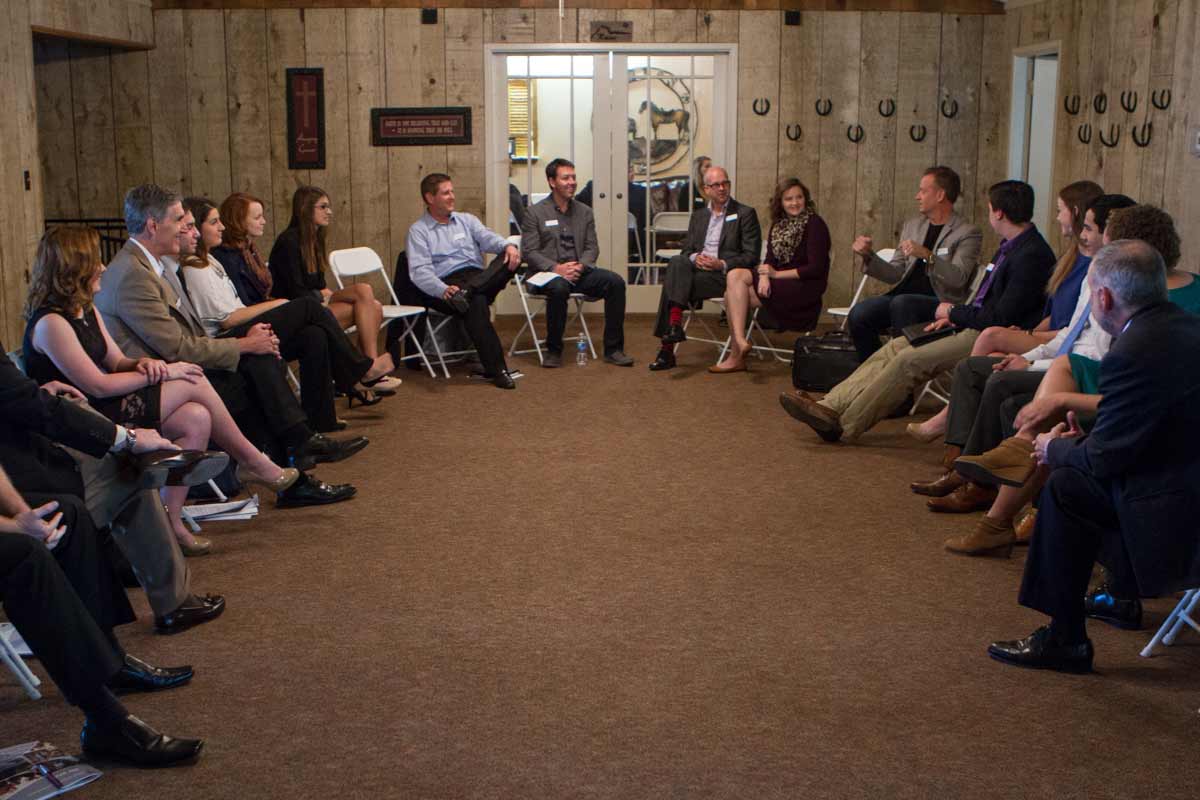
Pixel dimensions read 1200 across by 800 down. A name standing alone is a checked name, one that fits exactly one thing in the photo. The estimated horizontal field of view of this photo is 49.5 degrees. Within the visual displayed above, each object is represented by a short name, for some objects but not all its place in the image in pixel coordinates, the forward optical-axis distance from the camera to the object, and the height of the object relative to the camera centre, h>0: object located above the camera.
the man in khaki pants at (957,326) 5.65 -0.71
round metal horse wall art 10.34 +0.38
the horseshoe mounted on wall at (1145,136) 7.36 +0.19
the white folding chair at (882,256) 8.24 -0.59
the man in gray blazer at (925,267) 6.79 -0.52
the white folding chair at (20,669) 3.39 -1.30
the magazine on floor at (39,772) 2.86 -1.34
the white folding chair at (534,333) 8.56 -1.07
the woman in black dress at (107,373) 4.02 -0.68
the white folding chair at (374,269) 7.90 -0.67
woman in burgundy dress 8.13 -0.66
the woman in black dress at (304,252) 7.07 -0.46
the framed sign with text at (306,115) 10.07 +0.39
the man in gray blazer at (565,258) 8.55 -0.60
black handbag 7.34 -1.08
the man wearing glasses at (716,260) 8.47 -0.59
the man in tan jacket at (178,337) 4.71 -0.64
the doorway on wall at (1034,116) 9.80 +0.40
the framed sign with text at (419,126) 10.10 +0.32
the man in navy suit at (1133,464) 3.19 -0.73
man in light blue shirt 7.89 -0.62
